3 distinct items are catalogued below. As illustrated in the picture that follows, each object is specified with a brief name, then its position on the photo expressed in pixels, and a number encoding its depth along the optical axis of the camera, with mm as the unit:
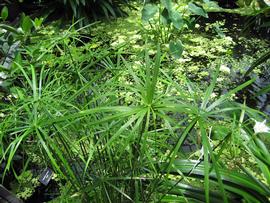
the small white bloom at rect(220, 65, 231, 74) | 2260
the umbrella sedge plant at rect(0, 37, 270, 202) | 780
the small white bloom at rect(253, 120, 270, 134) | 946
